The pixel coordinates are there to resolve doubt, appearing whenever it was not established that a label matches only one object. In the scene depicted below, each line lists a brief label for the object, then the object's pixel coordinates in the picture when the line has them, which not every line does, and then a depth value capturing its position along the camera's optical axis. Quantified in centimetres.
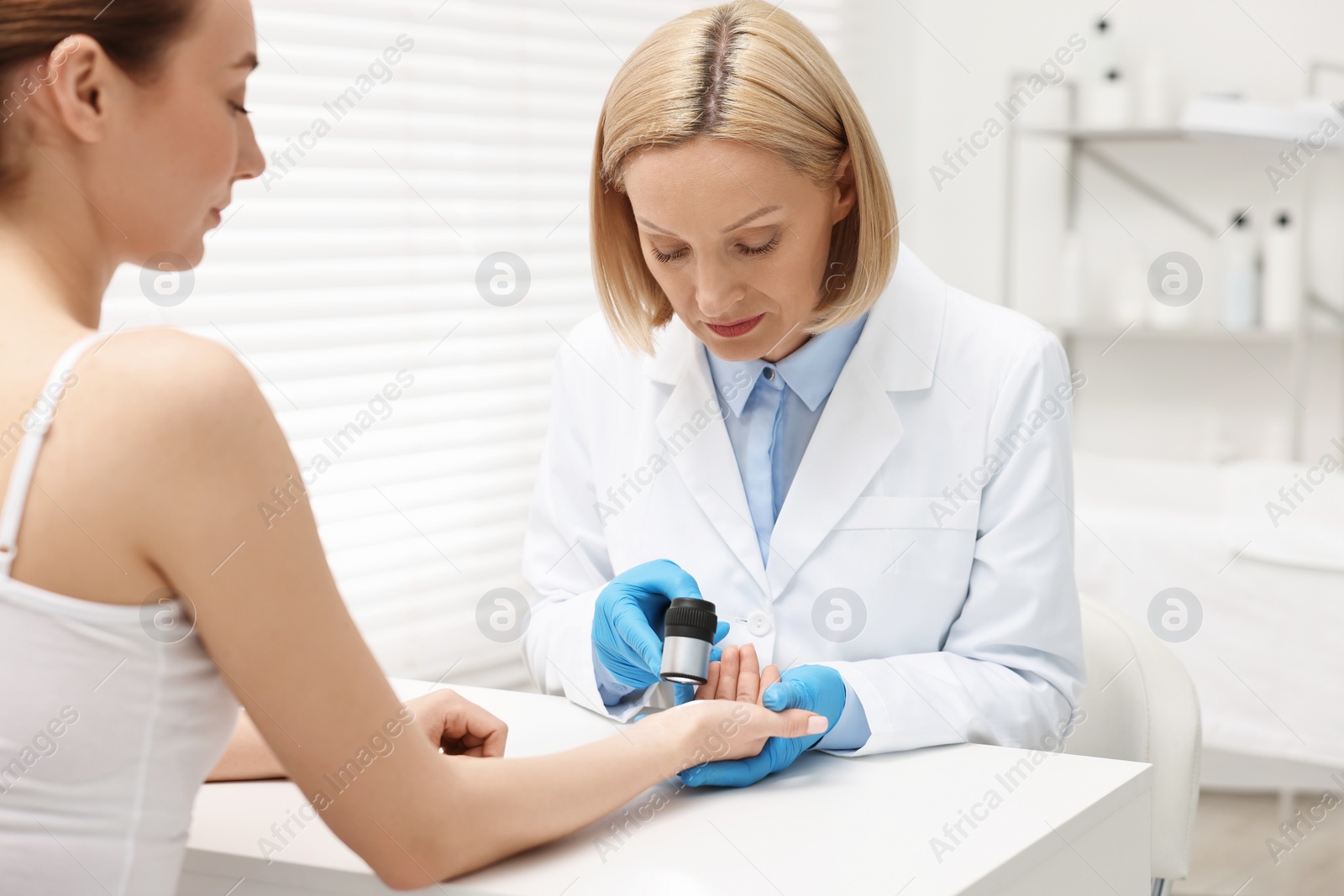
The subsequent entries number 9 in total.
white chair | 122
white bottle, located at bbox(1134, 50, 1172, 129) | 308
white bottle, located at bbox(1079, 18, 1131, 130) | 311
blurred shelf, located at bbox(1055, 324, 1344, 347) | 292
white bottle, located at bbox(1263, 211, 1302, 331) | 289
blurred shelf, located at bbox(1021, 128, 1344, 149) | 299
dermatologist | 114
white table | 78
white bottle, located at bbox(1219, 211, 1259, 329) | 295
